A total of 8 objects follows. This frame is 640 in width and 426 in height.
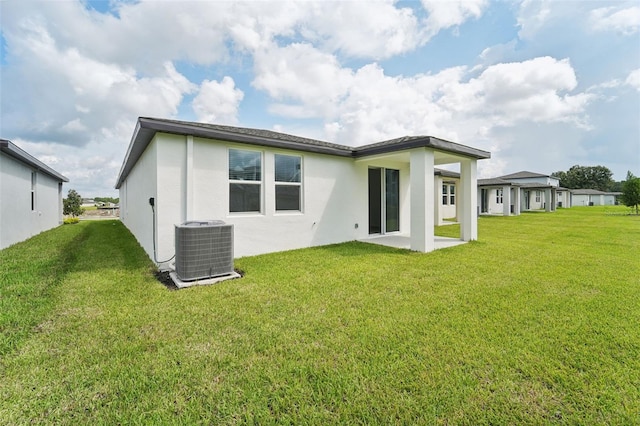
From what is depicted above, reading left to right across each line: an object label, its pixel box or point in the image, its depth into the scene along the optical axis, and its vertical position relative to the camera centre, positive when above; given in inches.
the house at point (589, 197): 1996.8 +86.1
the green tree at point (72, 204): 999.0 +29.8
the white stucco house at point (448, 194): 608.7 +43.3
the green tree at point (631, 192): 872.9 +55.8
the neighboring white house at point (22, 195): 317.7 +26.4
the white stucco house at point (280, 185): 225.3 +27.4
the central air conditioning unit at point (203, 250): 185.3 -28.0
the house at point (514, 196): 911.0 +52.5
